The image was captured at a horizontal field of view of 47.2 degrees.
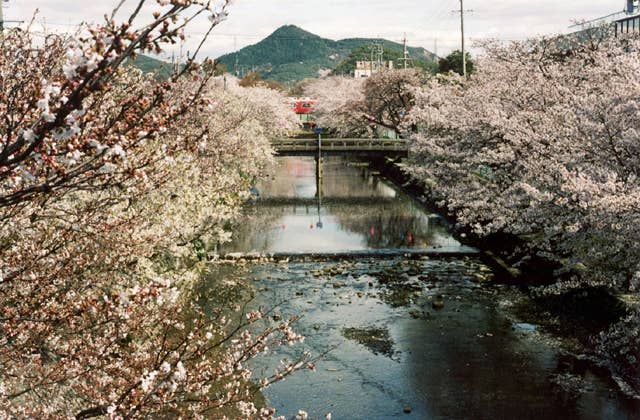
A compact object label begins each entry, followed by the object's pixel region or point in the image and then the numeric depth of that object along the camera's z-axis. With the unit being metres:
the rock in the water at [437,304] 26.02
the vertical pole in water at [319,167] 64.86
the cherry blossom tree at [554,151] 17.48
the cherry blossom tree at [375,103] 68.06
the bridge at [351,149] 65.31
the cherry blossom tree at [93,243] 5.03
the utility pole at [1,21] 16.84
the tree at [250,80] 139.21
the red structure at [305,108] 142.38
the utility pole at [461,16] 56.92
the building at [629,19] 66.07
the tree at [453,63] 88.50
